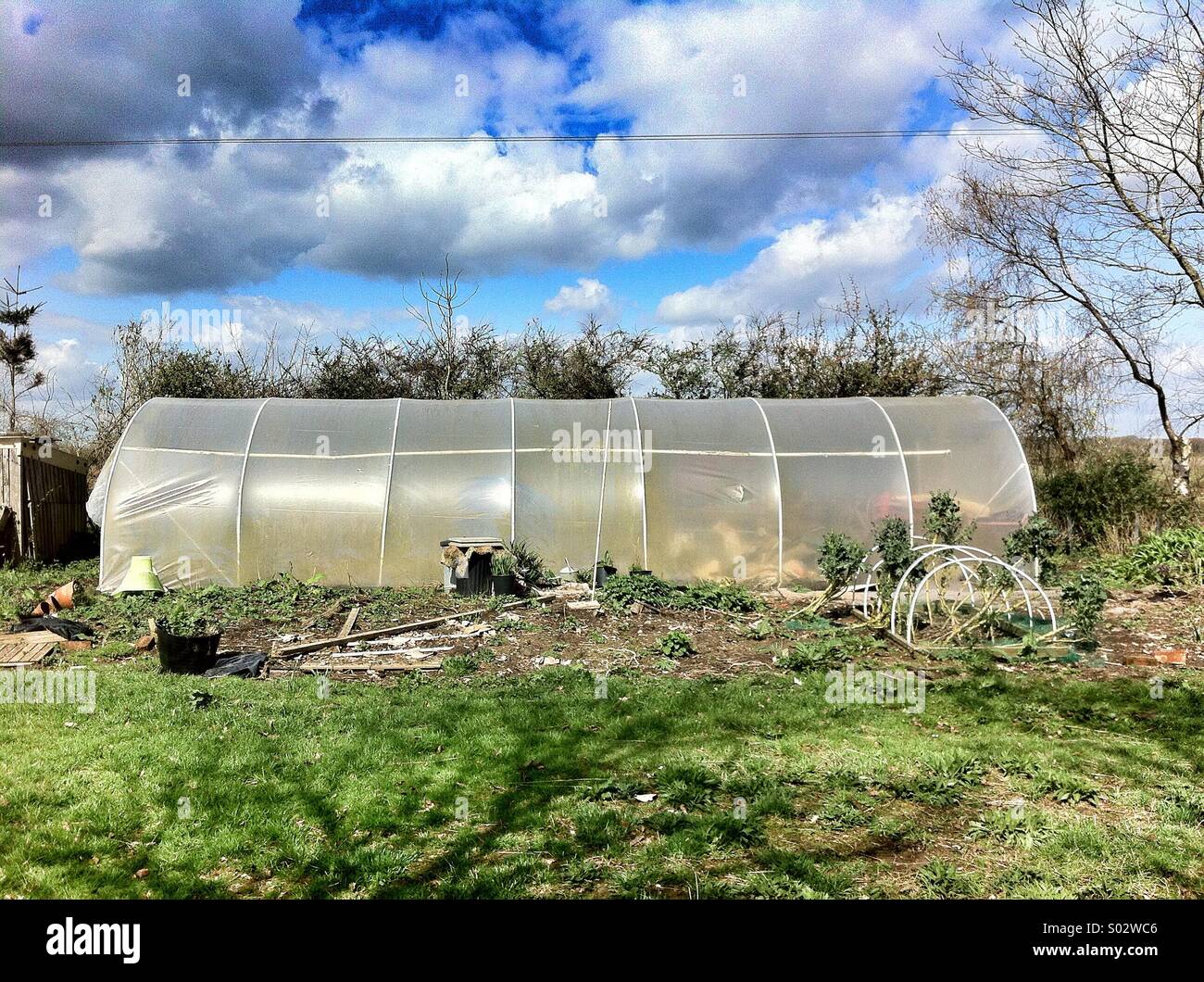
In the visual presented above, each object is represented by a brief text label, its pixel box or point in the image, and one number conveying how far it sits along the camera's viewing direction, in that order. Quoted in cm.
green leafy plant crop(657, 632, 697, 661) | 845
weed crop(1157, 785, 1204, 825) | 440
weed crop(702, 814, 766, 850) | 409
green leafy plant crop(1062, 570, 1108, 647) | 834
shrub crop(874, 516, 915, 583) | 930
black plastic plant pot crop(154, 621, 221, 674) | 760
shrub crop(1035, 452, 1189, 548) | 1442
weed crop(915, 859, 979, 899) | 365
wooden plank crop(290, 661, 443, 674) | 789
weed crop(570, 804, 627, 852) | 410
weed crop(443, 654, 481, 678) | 781
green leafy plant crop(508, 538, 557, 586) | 1208
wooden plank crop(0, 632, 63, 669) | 802
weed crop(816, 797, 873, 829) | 434
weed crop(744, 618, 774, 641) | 928
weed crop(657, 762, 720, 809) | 460
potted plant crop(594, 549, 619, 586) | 1170
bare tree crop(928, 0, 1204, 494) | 1372
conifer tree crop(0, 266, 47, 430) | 1742
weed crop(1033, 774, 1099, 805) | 468
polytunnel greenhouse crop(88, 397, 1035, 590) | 1255
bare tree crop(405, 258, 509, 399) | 2002
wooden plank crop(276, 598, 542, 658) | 848
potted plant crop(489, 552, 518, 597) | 1113
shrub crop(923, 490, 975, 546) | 1031
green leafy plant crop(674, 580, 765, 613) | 1055
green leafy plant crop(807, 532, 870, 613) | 980
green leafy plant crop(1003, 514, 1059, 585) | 887
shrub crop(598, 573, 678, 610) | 1036
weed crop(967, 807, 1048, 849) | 416
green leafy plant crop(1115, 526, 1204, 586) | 1230
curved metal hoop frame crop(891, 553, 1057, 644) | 853
